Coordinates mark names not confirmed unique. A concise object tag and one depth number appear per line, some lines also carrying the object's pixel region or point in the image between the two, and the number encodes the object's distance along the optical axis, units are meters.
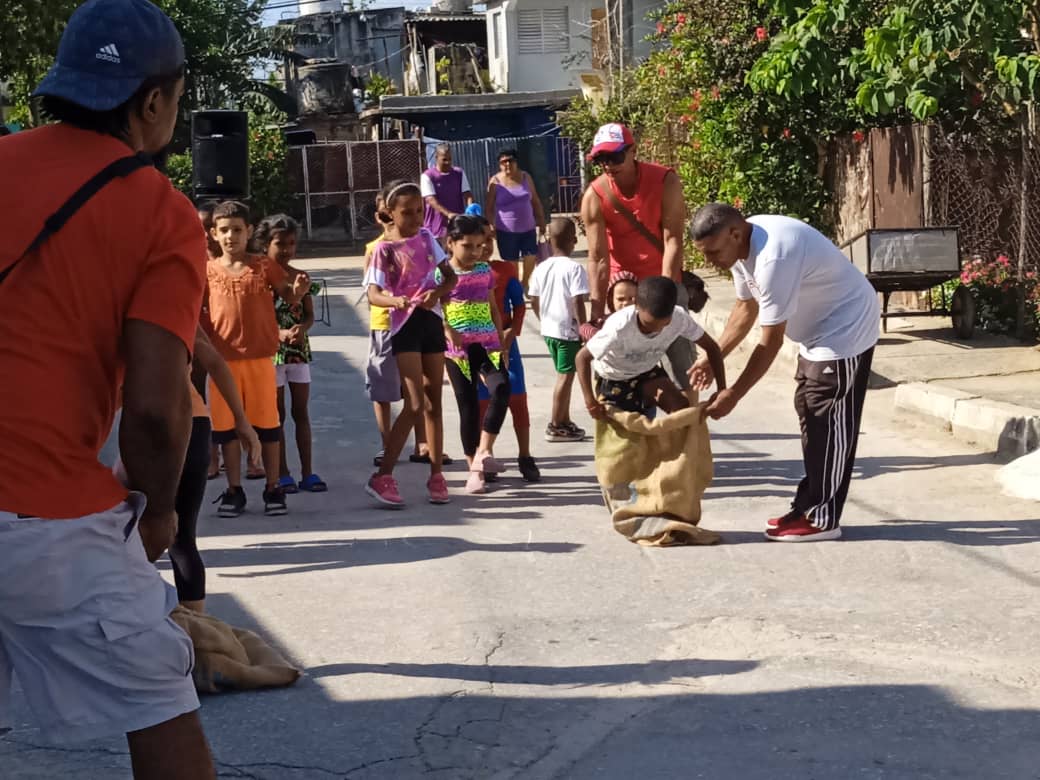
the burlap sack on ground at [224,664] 5.00
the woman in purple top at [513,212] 15.61
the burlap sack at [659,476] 7.04
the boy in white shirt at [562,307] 9.75
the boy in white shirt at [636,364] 7.36
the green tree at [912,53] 10.81
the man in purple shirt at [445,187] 15.34
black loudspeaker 15.86
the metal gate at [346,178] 32.72
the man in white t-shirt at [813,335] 6.80
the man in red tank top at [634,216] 8.32
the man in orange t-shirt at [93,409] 2.85
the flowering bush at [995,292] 13.09
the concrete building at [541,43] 42.88
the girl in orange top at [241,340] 8.16
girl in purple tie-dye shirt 8.20
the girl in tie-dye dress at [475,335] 8.62
